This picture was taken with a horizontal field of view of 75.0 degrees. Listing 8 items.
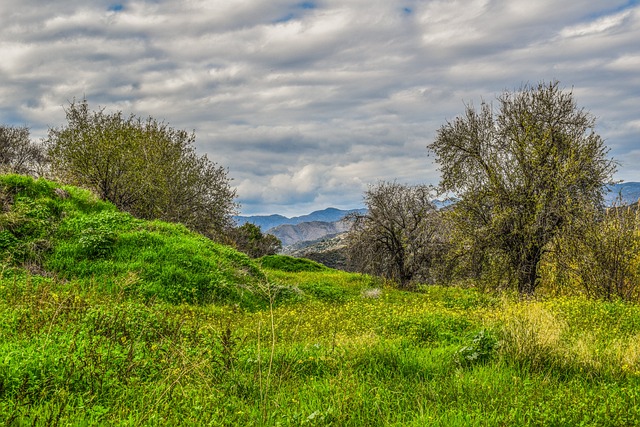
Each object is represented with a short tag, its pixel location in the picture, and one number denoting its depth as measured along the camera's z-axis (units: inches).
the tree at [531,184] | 693.3
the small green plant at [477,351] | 271.6
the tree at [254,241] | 2561.5
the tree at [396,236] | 1106.7
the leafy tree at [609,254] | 617.6
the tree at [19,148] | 2039.2
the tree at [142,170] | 1035.9
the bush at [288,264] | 1433.3
